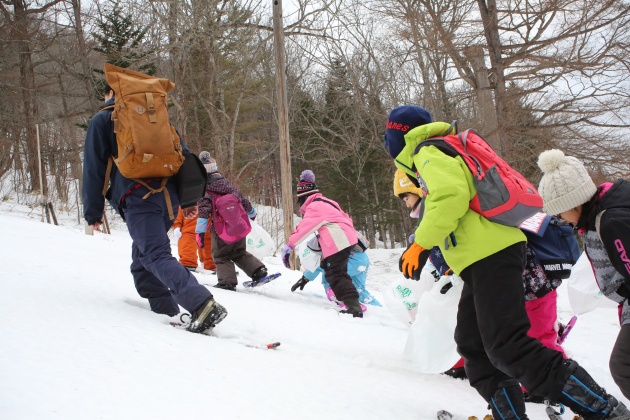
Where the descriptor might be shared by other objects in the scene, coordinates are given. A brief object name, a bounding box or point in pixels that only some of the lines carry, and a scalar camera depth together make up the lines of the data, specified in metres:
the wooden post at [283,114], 10.98
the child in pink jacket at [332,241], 5.84
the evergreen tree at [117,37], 17.86
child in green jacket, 2.26
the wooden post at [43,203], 13.70
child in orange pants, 8.09
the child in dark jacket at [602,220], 2.30
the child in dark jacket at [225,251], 6.52
